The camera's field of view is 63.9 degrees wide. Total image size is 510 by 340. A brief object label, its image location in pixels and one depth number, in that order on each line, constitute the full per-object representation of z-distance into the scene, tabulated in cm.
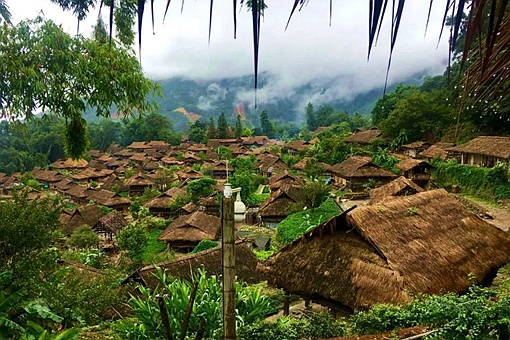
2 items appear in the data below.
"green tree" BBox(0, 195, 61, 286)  552
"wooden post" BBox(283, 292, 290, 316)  892
